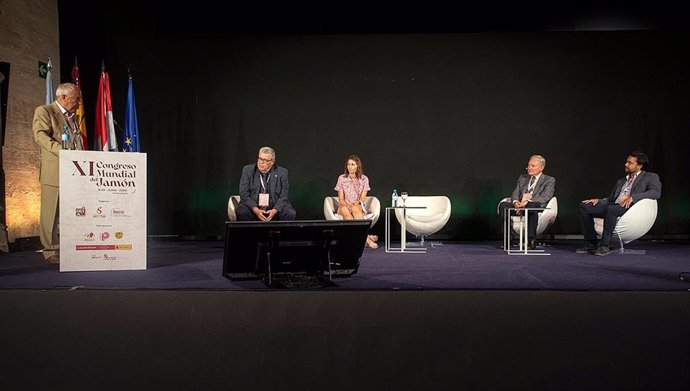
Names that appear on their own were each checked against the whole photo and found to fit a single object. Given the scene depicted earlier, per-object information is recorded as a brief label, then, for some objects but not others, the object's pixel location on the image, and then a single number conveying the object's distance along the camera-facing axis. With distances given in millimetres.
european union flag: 6812
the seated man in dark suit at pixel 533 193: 6363
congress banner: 4316
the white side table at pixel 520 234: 6044
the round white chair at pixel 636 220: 5895
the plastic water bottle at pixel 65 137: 4747
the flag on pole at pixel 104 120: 6461
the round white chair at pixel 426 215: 6773
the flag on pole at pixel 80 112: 6504
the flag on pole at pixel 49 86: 6328
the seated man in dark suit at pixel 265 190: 6031
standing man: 4832
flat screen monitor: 3617
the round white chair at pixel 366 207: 6742
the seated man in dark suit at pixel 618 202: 5926
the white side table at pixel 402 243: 6262
